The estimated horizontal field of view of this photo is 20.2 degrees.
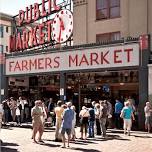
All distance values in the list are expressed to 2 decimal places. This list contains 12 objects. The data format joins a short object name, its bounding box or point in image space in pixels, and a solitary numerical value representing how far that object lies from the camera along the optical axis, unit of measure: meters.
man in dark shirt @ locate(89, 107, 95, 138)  21.61
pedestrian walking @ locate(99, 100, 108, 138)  21.81
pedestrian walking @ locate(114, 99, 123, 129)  26.09
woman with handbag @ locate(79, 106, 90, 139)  21.10
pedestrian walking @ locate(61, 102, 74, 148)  18.19
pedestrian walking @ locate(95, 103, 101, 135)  22.52
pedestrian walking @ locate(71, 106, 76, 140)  19.46
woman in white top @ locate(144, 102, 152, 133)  24.08
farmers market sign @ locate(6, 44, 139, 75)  26.39
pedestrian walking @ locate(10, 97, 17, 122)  30.69
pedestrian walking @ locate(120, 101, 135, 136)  22.63
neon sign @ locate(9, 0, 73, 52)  33.03
